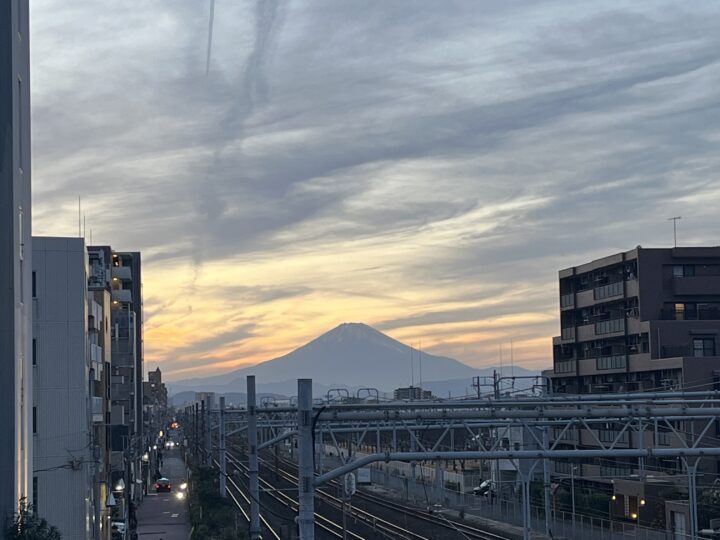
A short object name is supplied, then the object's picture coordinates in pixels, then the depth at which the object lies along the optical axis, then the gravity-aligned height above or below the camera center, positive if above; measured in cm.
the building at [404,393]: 9688 -283
